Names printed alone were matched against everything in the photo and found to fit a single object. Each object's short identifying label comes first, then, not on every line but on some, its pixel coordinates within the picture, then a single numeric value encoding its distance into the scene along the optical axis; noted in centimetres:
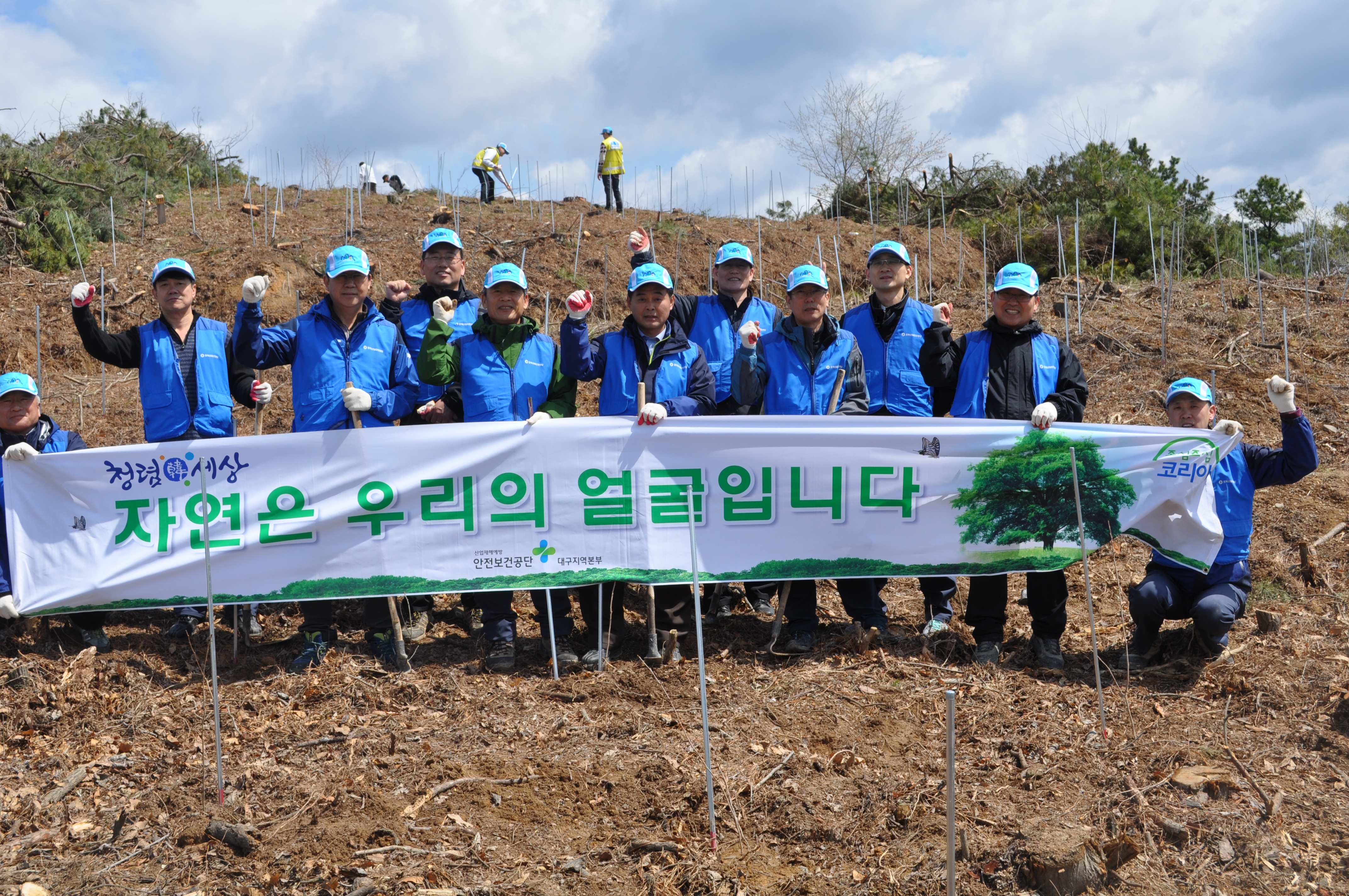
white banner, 561
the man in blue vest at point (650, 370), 566
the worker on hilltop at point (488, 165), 2042
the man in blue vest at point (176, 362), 584
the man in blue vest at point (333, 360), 576
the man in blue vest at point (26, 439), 559
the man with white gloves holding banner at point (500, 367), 568
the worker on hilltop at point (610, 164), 1967
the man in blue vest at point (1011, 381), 573
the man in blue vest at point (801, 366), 579
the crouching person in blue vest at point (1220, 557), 550
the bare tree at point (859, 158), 2425
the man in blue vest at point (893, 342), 598
